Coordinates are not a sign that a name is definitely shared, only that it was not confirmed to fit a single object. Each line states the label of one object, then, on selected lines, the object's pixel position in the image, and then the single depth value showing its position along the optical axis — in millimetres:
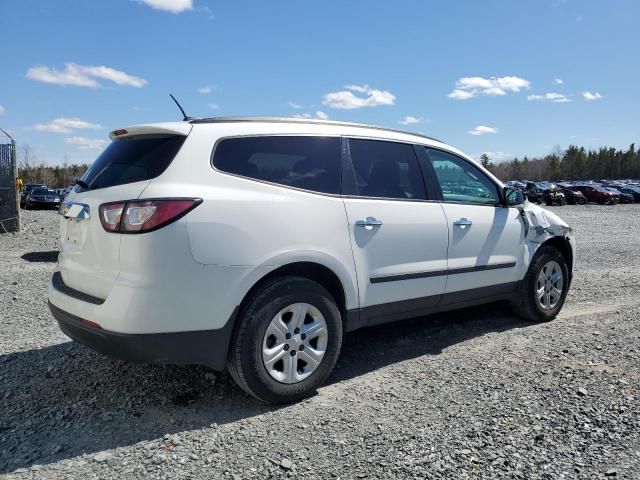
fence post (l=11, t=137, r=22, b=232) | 12900
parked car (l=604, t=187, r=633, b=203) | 45369
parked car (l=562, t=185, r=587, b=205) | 41188
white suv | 2936
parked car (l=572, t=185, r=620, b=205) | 42062
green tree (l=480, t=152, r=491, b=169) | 114338
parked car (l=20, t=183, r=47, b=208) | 33172
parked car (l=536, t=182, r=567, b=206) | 37844
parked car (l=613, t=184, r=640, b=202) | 46469
